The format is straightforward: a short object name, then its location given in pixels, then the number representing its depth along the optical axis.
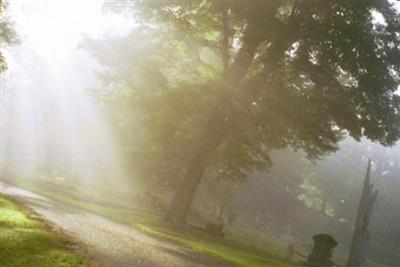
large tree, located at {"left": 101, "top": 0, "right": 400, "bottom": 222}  25.84
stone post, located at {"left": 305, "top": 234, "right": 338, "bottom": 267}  30.95
